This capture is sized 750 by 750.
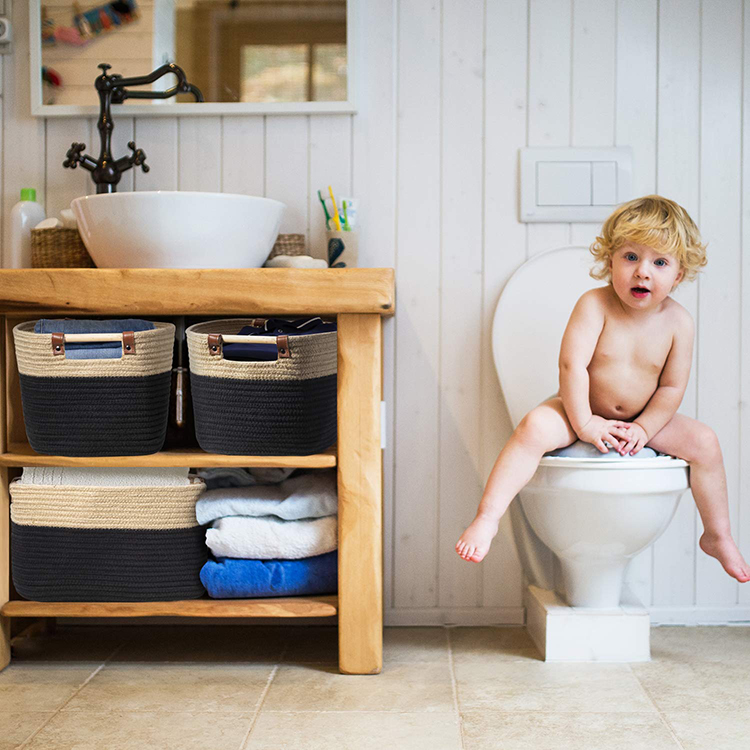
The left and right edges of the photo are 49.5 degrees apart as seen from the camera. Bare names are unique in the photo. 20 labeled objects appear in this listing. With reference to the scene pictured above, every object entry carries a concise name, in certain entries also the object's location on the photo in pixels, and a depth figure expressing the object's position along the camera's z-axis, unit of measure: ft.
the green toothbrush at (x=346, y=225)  5.91
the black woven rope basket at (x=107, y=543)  5.02
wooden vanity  4.79
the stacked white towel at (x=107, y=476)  5.06
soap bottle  5.90
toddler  4.93
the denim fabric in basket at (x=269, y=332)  4.83
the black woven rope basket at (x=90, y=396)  4.86
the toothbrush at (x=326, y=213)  5.97
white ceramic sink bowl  4.93
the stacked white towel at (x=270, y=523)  5.03
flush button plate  6.07
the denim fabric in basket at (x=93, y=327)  4.91
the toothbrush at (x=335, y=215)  5.91
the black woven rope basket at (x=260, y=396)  4.84
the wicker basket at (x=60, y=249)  5.66
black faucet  5.74
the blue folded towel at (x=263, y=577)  5.03
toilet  4.80
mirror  6.07
